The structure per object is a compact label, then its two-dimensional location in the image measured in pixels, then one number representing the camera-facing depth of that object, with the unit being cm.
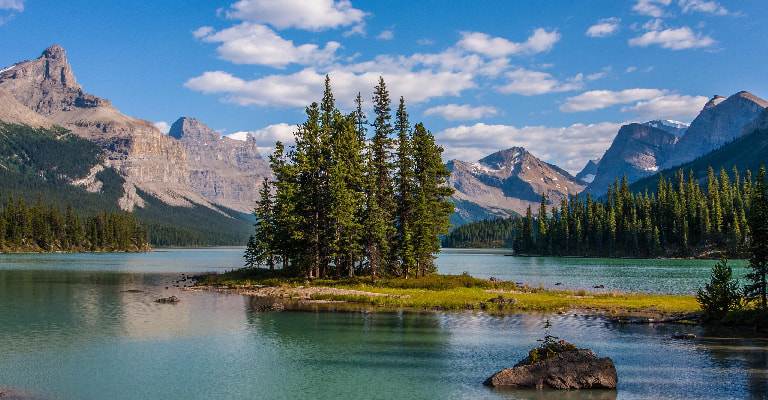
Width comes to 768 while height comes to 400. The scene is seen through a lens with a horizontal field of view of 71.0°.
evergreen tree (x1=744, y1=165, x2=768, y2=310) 3928
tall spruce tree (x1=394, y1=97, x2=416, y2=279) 6862
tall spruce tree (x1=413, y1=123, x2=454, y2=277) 6775
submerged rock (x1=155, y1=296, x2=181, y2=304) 5531
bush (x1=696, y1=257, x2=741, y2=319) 4116
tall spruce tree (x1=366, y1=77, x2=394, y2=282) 6250
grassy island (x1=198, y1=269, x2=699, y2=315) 5100
